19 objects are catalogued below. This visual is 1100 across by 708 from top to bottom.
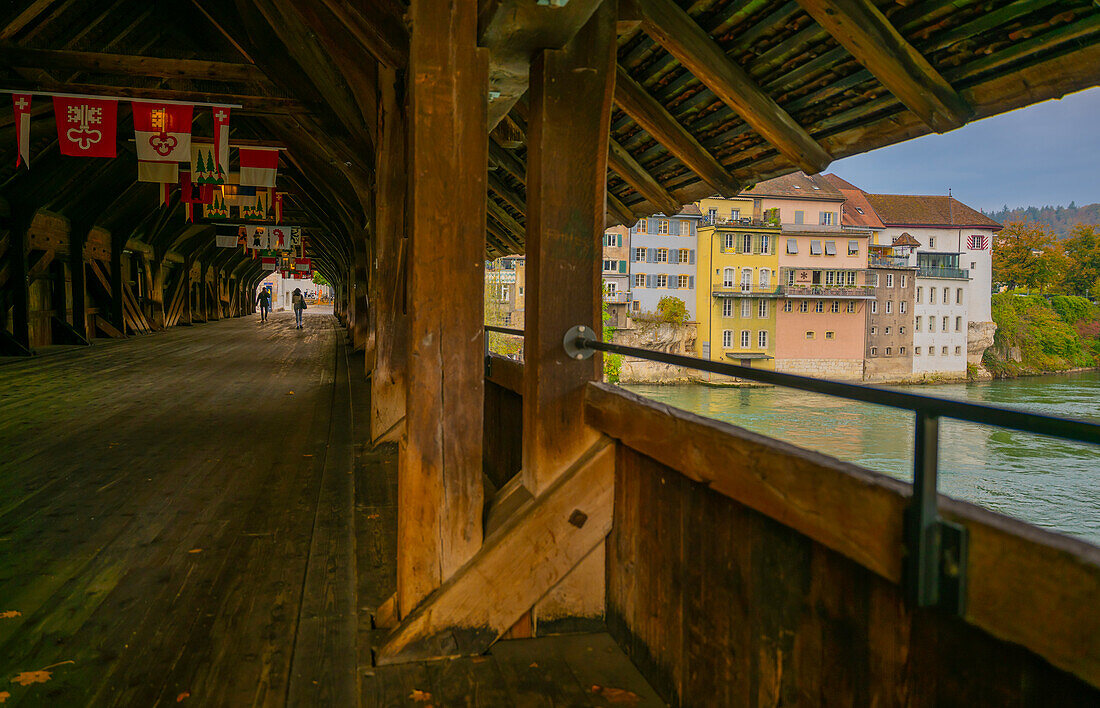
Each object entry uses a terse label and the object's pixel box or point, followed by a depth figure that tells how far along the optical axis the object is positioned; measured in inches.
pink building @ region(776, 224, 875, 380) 1743.4
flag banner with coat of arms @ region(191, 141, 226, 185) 376.8
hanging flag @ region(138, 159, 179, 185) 383.1
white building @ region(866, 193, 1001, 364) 1493.6
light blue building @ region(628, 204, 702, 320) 1931.6
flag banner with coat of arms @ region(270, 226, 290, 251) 725.9
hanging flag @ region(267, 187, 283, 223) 558.6
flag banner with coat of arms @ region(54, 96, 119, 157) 330.6
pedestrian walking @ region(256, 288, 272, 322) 1197.3
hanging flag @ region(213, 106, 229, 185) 351.6
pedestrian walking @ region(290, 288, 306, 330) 1014.0
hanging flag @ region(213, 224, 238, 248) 786.2
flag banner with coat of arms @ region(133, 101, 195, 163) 349.7
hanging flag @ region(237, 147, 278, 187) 428.5
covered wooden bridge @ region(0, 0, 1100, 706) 52.9
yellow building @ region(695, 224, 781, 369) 1859.0
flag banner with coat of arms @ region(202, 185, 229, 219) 518.6
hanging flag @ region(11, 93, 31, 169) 319.0
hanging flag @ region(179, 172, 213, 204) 482.1
